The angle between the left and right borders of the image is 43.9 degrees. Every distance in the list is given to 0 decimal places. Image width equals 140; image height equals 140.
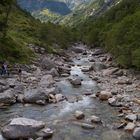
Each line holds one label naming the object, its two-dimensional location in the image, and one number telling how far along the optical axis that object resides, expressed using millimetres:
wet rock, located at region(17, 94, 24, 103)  20547
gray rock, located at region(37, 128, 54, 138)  14807
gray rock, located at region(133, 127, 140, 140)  14928
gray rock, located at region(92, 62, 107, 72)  35861
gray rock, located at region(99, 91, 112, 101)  21866
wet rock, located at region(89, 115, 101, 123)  17128
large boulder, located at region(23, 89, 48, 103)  20505
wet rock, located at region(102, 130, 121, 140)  15026
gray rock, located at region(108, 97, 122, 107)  20158
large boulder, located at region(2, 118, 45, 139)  14579
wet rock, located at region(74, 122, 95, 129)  16270
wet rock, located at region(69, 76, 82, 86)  27097
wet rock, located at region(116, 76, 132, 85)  26702
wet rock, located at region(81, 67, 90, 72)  34958
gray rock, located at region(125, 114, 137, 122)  17093
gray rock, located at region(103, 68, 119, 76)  31706
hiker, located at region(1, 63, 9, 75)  26759
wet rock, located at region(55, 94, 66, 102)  21436
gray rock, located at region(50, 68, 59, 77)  30472
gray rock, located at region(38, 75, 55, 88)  25239
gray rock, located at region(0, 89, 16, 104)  19856
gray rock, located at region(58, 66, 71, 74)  32909
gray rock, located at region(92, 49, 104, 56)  51969
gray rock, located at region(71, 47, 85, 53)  60298
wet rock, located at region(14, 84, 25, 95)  22242
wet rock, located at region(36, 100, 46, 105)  20327
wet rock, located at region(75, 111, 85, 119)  17740
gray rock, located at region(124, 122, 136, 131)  15866
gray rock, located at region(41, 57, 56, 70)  34062
